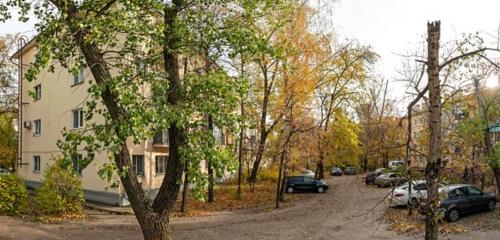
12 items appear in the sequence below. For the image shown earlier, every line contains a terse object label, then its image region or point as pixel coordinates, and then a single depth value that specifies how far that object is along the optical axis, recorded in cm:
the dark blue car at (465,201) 1973
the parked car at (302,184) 3616
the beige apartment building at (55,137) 2744
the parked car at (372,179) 4099
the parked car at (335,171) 6444
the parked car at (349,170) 5337
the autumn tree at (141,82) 787
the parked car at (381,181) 3783
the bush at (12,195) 2086
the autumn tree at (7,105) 3978
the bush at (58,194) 2178
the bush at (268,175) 4084
